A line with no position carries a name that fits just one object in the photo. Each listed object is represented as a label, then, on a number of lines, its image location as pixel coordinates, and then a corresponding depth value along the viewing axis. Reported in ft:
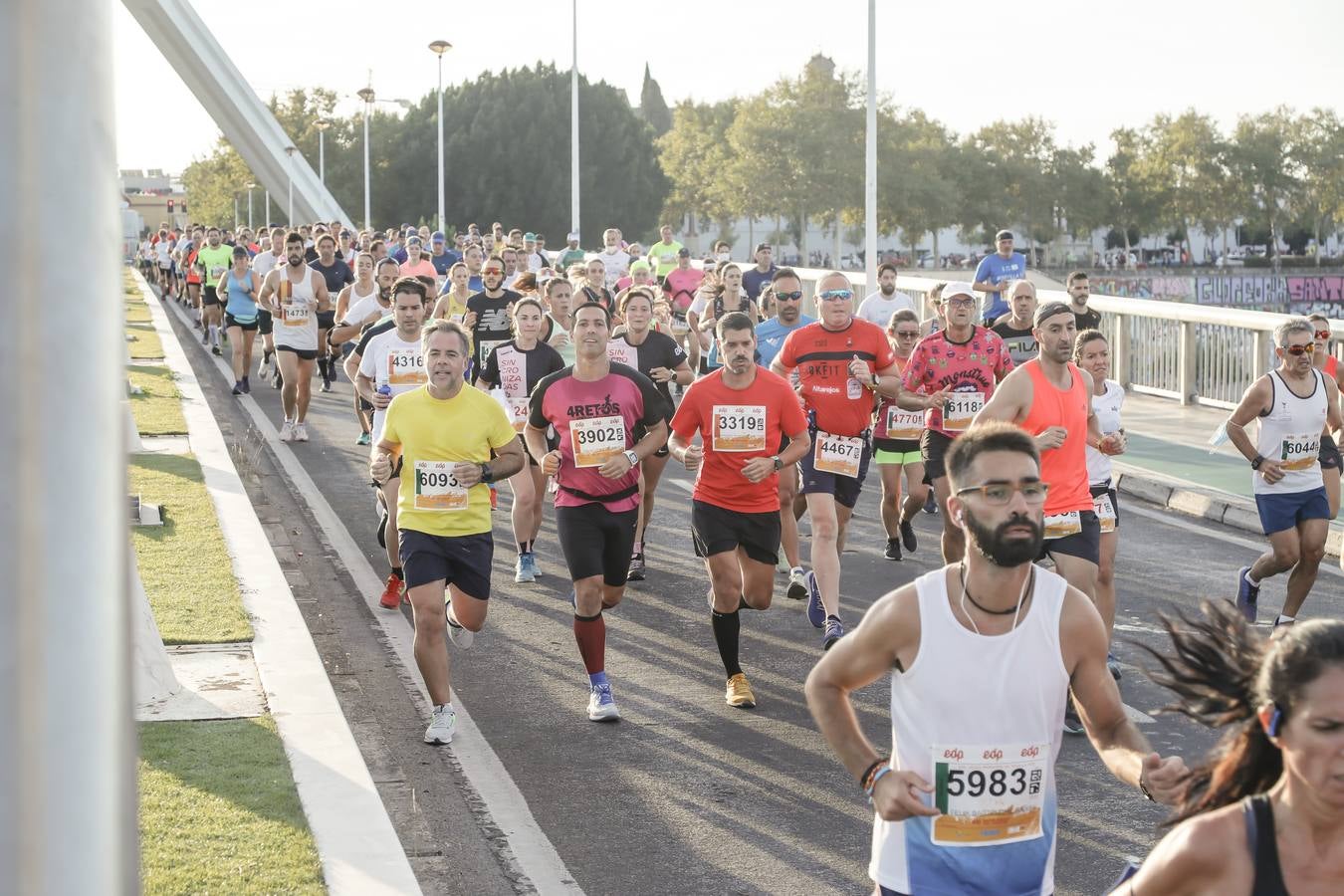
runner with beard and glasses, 12.81
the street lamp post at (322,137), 290.64
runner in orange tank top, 26.86
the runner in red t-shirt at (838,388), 34.60
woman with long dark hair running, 9.31
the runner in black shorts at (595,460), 27.68
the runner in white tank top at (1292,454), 33.04
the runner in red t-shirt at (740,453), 29.45
